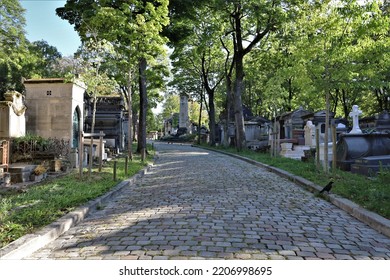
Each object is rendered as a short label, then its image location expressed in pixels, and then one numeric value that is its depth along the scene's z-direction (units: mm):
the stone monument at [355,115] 17025
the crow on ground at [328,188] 7922
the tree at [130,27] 14289
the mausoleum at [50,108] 13430
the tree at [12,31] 21625
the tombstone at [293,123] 30698
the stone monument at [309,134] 23094
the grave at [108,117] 24734
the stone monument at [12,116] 11703
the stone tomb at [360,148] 11625
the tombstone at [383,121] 19884
